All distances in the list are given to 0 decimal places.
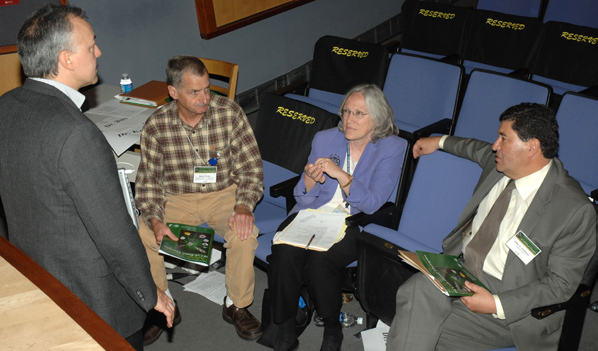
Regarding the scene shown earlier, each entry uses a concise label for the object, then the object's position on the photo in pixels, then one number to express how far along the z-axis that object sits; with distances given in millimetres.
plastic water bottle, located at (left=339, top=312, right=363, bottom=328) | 3072
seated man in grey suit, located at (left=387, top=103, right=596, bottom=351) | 2193
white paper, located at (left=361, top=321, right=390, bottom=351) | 2828
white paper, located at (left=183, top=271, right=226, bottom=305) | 3338
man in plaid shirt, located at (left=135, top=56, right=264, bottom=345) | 2982
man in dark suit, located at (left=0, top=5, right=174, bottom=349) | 1623
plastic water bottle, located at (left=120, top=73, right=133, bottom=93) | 4066
